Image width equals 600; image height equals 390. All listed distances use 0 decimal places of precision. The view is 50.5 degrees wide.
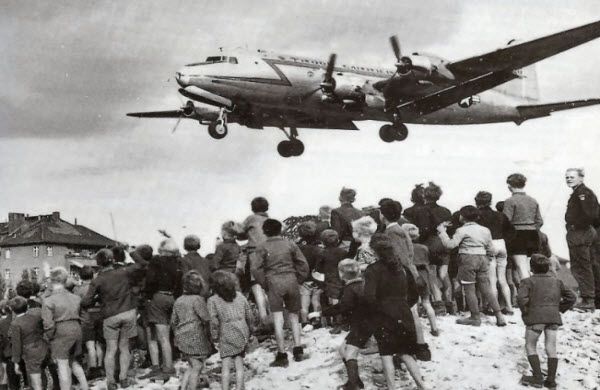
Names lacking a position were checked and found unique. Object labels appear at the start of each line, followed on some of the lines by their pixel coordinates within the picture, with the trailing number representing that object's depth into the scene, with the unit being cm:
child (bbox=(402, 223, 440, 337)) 888
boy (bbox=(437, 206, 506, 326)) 935
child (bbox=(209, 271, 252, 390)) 752
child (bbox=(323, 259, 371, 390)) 698
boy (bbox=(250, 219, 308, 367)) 834
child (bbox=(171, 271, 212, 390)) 775
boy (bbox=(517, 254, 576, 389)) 782
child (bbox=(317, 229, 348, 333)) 921
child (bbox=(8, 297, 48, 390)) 825
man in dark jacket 1007
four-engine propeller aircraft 1931
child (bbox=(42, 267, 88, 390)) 809
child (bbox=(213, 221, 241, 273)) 947
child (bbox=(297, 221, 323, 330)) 943
